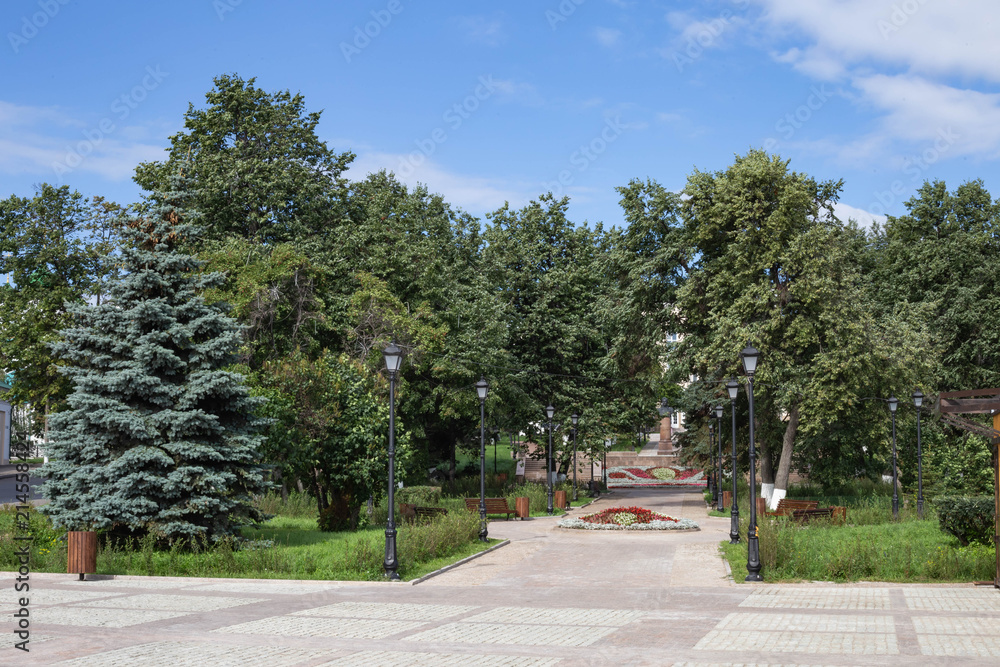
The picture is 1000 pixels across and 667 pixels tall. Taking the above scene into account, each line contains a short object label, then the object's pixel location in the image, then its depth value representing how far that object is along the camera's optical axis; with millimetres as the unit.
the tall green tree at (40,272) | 39875
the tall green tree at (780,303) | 33938
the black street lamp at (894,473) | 28734
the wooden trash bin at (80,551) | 16312
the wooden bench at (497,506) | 31812
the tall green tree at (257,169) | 39969
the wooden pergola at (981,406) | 14695
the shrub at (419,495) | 32838
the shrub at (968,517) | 18469
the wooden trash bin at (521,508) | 32969
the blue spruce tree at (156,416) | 18562
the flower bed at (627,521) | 28172
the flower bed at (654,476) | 64125
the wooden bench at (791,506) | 27611
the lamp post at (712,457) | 43253
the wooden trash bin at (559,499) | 37188
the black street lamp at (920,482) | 29562
